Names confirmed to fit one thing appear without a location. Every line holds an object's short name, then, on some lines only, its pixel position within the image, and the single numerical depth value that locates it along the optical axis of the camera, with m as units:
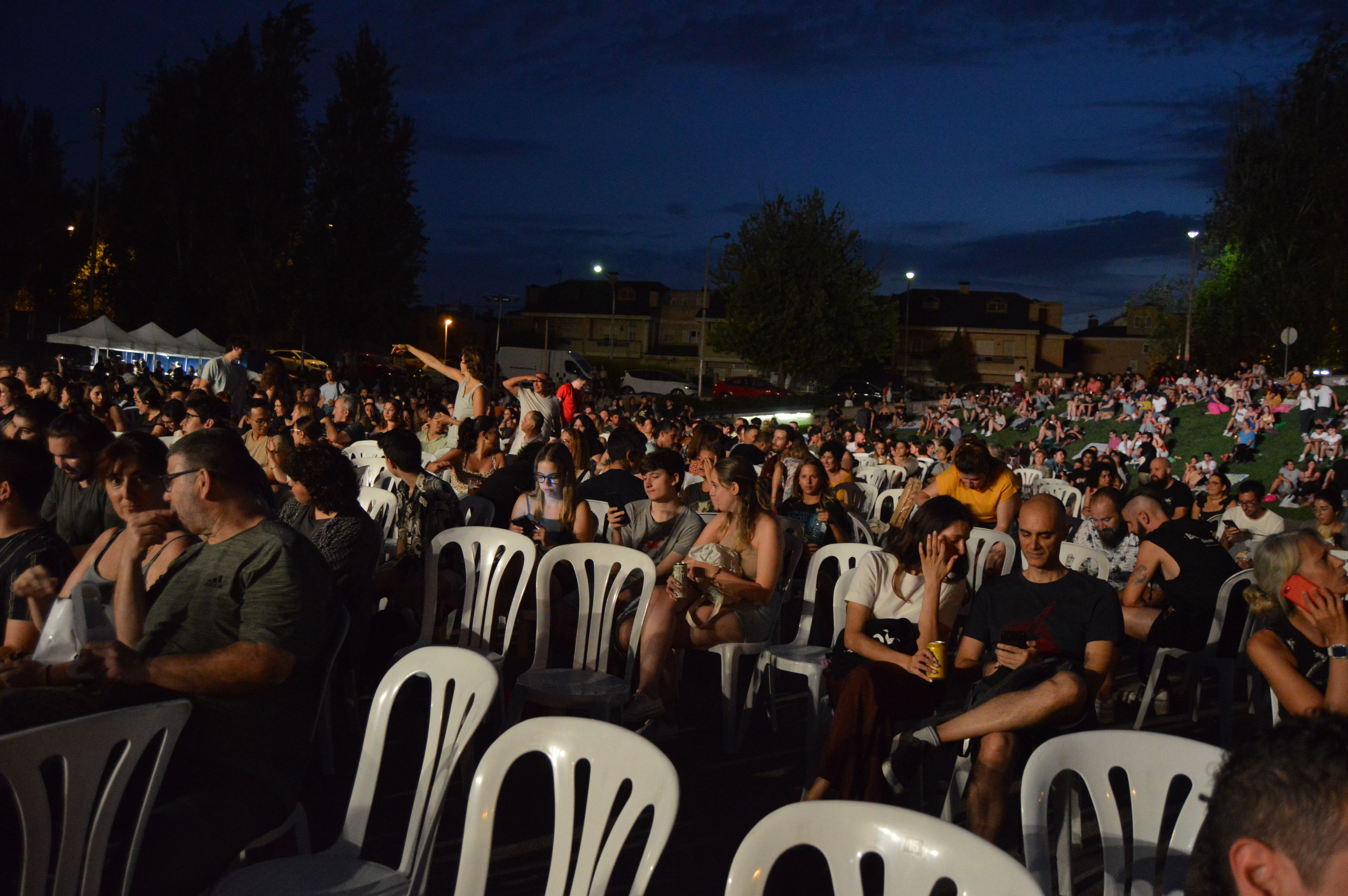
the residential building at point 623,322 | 60.81
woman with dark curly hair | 3.96
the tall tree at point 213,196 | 31.80
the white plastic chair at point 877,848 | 1.58
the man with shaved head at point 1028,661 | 3.14
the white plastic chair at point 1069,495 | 8.88
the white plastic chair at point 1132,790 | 2.07
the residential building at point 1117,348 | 62.56
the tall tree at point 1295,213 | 31.70
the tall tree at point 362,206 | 33.31
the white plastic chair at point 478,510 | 5.86
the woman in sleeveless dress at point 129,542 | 2.71
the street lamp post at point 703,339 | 35.81
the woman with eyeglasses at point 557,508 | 5.26
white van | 39.19
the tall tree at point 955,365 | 51.88
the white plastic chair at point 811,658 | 4.06
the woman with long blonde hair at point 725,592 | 4.23
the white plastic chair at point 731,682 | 4.30
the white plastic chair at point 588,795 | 1.86
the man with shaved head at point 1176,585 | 5.00
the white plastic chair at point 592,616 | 3.98
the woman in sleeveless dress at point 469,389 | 8.02
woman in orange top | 6.39
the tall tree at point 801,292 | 37.53
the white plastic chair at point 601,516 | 6.09
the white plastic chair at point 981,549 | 5.74
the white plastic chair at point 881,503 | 8.97
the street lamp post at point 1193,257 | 33.19
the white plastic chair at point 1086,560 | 5.59
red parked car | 37.38
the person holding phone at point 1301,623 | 2.98
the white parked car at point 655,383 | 40.44
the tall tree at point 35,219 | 31.75
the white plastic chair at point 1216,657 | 4.78
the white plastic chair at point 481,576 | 4.32
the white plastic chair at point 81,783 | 1.82
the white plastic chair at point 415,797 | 2.25
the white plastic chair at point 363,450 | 8.38
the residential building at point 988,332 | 57.69
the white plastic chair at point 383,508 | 5.70
